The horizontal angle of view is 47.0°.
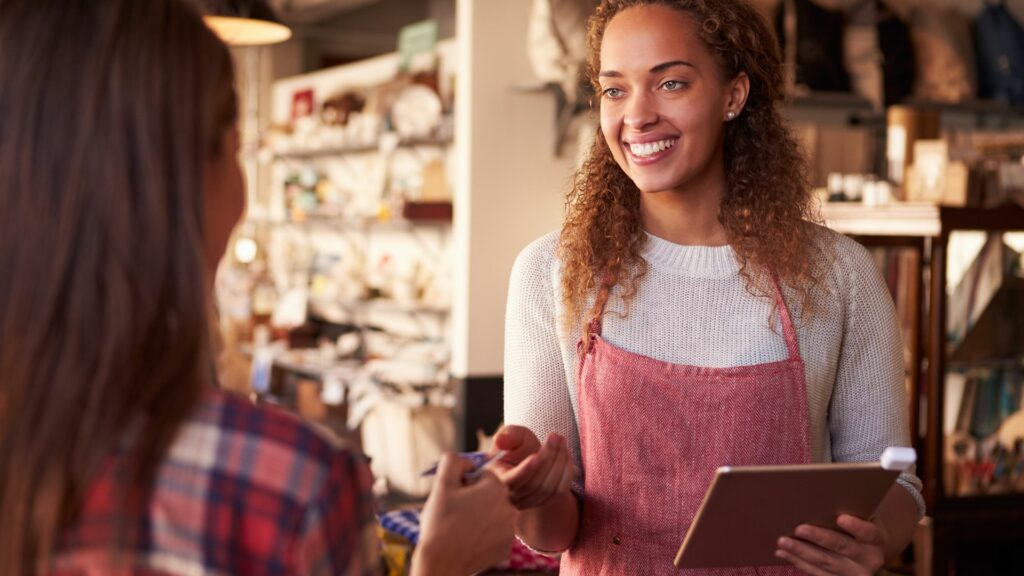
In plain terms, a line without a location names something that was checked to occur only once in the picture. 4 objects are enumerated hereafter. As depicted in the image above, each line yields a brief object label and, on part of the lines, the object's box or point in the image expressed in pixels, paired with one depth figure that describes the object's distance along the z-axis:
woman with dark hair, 0.92
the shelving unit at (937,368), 4.04
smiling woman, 1.84
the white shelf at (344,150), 6.46
